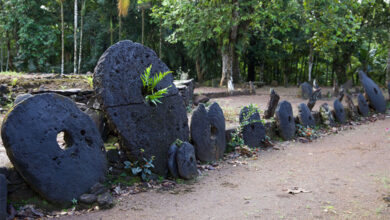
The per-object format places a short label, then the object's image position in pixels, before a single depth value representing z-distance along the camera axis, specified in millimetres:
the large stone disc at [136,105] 4113
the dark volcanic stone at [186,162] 4500
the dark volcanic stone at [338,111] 8867
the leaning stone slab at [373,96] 10586
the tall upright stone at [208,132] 5145
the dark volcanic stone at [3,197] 3051
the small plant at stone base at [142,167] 4242
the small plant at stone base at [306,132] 7366
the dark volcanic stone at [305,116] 7648
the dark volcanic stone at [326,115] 8391
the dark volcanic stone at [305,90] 12531
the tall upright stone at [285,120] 6953
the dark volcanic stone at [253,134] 6102
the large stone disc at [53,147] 3279
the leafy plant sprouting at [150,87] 4426
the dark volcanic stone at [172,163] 4516
